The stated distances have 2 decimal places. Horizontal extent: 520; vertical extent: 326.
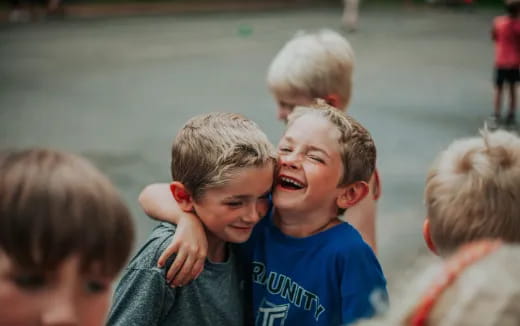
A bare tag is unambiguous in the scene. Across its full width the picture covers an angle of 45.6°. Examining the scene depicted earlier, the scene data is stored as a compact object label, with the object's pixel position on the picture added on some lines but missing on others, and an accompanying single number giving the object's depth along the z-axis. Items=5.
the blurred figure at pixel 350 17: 15.46
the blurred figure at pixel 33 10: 16.06
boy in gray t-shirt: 1.62
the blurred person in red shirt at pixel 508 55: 7.46
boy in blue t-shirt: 1.67
